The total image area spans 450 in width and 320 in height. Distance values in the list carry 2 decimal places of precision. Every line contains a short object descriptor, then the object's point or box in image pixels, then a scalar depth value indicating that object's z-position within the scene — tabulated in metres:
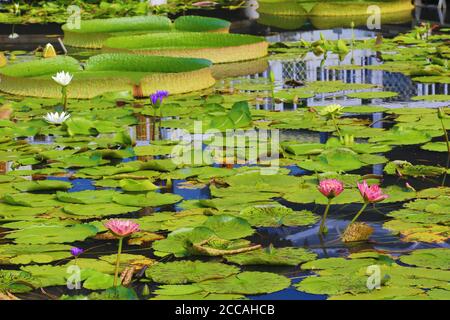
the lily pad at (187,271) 4.28
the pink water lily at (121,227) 3.92
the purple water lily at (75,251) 4.20
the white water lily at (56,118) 7.34
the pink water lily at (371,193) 4.50
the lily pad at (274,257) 4.50
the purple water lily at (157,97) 7.12
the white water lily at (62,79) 7.64
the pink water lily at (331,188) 4.61
